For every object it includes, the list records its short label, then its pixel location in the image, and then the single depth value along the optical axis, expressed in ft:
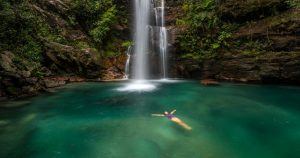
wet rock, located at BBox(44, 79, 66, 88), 29.54
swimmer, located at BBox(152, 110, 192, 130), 15.38
